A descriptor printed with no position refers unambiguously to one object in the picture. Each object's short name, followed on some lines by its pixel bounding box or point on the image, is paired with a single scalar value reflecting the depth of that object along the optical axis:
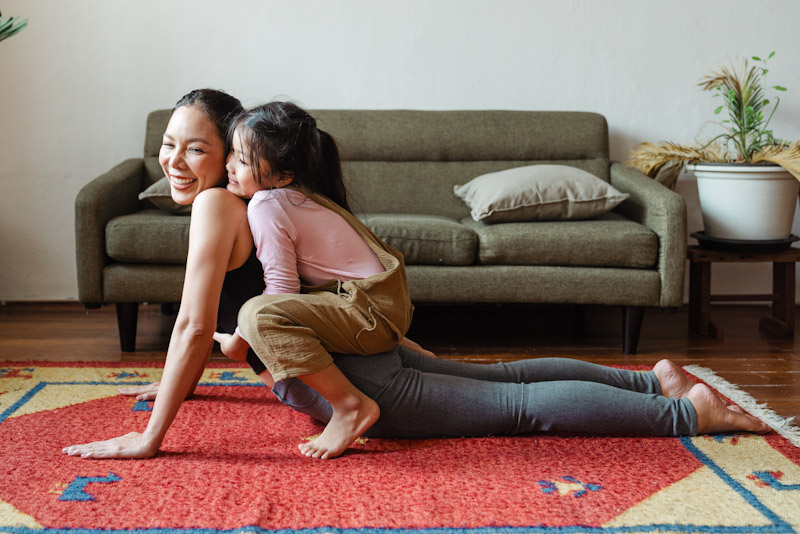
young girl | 1.52
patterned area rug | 1.27
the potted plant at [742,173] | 2.69
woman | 1.53
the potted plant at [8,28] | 2.53
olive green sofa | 2.42
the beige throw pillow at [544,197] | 2.58
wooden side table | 2.73
